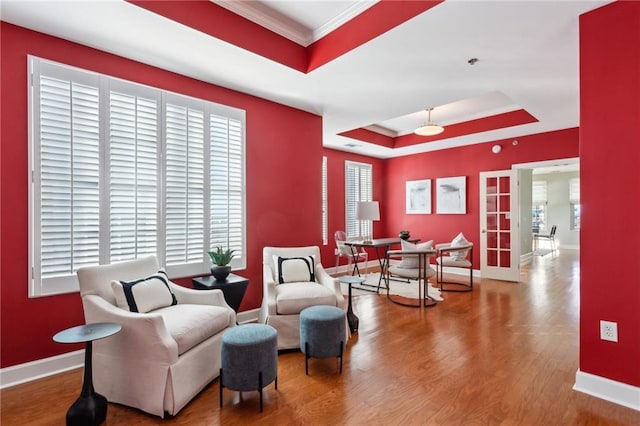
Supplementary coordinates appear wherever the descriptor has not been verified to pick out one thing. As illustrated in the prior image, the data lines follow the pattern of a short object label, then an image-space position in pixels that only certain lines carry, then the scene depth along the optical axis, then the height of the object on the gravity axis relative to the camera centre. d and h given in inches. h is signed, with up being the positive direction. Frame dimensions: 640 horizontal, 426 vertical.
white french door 224.1 -8.9
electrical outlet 82.8 -31.8
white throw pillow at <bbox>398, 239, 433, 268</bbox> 176.6 -24.5
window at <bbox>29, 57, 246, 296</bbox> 97.5 +14.6
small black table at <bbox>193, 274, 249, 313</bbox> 118.7 -28.0
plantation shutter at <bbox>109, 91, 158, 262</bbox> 109.9 +14.4
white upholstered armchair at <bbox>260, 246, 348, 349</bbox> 114.3 -31.0
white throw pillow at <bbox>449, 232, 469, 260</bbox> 210.1 -25.5
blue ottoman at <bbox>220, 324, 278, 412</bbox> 80.6 -39.1
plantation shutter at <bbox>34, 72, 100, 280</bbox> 96.9 +12.9
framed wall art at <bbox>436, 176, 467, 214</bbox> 254.8 +16.4
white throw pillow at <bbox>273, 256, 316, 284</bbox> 133.6 -24.1
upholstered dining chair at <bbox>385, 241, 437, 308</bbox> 169.6 -30.3
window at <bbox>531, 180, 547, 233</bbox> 443.2 +14.4
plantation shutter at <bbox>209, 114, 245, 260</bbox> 136.7 +14.1
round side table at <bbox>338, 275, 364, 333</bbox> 126.9 -43.2
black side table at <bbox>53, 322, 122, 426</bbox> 69.7 -42.3
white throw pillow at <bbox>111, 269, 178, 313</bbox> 89.0 -23.9
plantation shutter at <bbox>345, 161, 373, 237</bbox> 279.4 +21.8
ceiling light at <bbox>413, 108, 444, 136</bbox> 184.2 +51.3
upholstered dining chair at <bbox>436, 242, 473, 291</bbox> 197.4 -31.7
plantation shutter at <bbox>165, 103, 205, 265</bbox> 123.5 +12.4
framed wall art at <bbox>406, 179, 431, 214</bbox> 277.3 +16.5
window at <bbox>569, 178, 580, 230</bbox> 413.4 +17.3
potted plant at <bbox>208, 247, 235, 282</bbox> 122.6 -20.1
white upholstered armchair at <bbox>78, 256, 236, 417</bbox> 77.1 -36.4
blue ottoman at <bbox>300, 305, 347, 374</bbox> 99.6 -39.7
